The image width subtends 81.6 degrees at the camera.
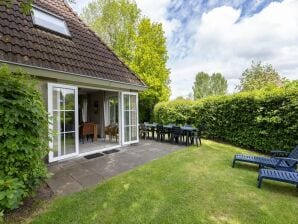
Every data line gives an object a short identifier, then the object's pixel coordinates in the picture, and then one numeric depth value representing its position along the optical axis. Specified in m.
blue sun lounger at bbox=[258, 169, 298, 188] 3.75
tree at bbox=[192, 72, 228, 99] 42.44
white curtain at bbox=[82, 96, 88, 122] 10.80
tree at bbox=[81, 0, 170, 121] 15.70
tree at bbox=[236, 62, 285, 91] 19.72
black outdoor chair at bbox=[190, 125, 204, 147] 8.29
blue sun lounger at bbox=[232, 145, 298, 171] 4.67
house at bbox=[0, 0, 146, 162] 4.81
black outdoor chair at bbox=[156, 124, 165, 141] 9.43
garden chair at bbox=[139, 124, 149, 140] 10.40
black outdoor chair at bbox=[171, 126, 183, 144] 8.62
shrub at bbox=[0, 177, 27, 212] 2.33
